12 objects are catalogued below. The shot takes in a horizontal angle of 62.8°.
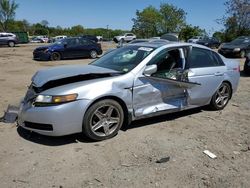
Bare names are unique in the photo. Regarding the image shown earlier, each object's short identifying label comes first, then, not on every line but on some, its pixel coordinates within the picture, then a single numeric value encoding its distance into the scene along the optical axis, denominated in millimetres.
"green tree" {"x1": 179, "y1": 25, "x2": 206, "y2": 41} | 31788
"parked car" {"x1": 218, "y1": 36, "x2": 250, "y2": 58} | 13650
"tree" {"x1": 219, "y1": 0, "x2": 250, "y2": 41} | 27202
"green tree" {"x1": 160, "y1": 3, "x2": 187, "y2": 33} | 35394
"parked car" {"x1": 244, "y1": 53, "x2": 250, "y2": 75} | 7869
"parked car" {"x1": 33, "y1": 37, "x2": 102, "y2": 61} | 12210
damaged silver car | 2962
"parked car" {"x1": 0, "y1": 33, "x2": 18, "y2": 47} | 22560
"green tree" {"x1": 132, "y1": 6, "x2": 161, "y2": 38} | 37119
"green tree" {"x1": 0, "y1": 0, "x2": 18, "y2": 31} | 39342
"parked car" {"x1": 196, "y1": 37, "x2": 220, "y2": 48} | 21636
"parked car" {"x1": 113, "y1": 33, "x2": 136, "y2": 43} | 32564
